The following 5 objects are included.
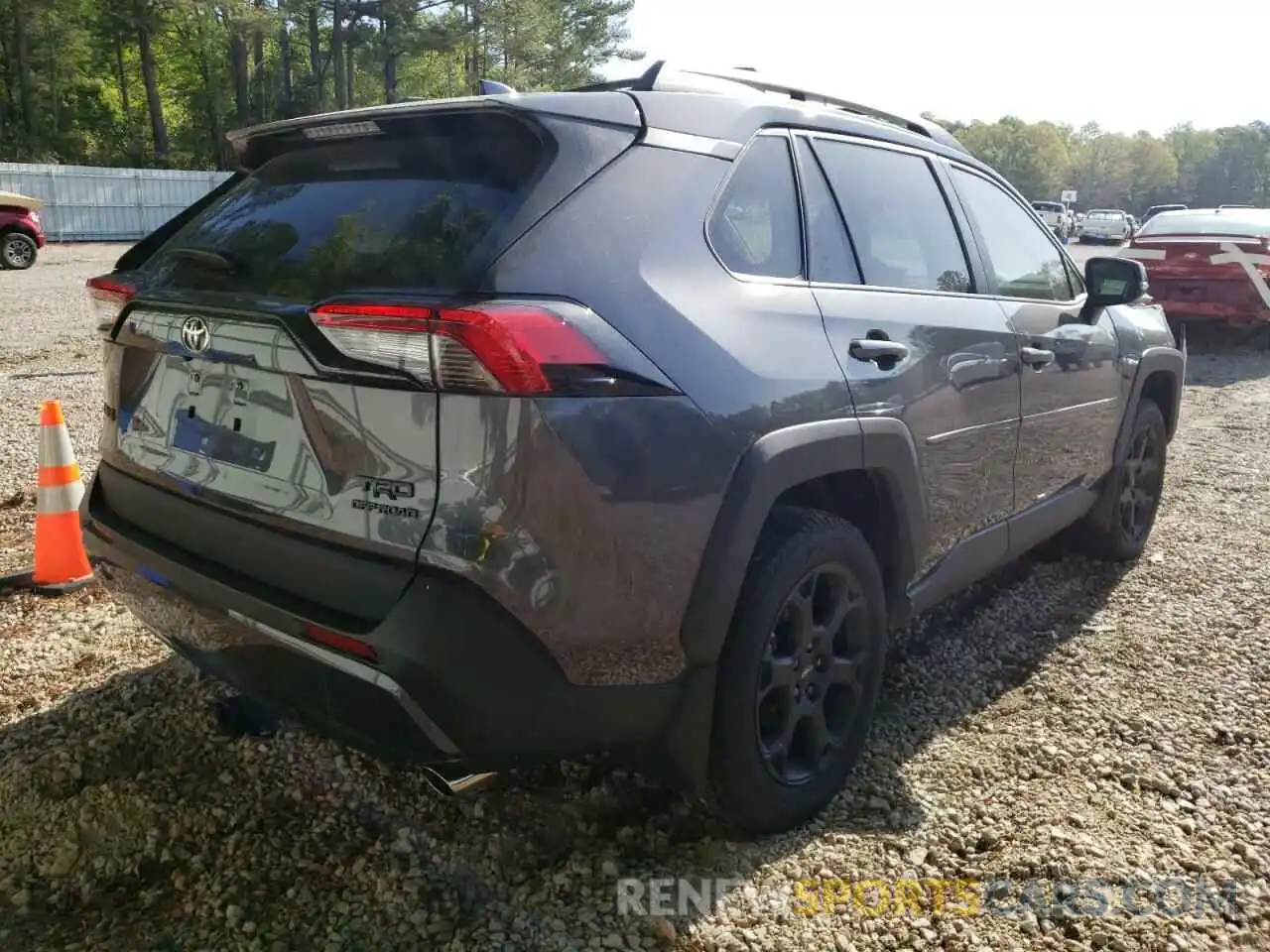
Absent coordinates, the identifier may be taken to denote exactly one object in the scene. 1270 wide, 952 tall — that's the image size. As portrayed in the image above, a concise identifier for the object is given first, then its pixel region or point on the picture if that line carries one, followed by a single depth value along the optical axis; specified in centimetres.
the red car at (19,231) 1739
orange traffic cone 392
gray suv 194
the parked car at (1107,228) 4925
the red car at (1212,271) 1073
